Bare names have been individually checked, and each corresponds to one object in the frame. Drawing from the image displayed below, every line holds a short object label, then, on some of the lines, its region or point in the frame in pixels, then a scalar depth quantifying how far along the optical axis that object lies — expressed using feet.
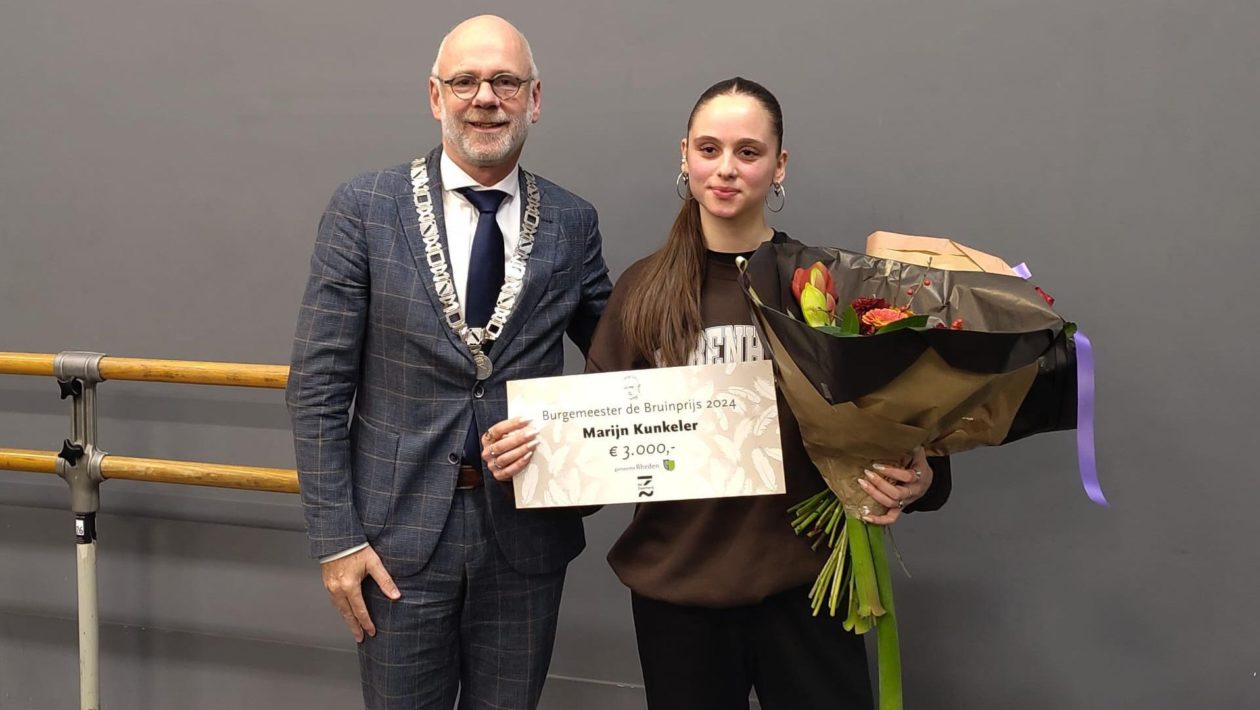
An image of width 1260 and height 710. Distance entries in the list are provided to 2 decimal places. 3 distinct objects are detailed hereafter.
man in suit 5.01
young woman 4.82
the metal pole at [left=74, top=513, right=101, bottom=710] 7.11
